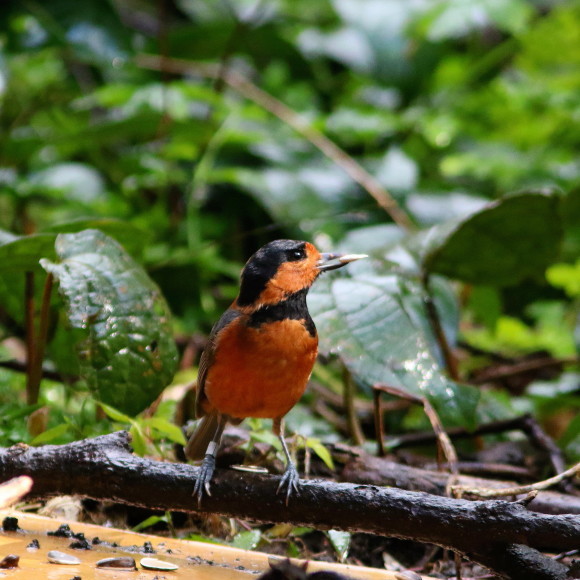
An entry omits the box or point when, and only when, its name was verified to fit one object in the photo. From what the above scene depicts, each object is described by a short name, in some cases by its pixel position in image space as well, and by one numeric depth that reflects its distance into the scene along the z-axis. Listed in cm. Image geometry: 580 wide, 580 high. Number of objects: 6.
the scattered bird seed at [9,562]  385
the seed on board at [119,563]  412
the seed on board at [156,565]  412
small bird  525
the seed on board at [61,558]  404
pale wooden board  394
